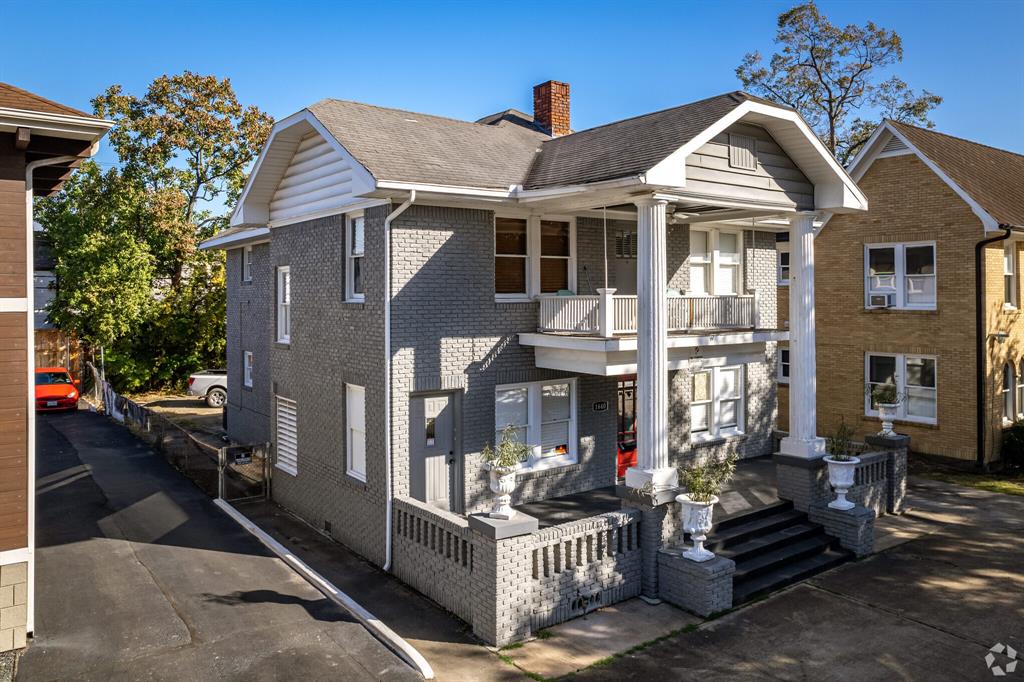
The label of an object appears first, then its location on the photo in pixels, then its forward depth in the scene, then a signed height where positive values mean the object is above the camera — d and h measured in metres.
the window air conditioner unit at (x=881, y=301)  20.03 +1.07
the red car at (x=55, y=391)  27.62 -1.76
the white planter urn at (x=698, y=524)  10.16 -2.53
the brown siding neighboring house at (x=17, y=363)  8.62 -0.22
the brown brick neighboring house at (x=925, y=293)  18.47 +1.24
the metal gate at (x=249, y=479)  15.55 -2.84
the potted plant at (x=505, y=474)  9.53 -1.77
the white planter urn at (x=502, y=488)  9.51 -1.95
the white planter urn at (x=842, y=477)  12.43 -2.31
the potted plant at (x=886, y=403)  15.38 -1.32
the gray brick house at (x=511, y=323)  10.48 +0.32
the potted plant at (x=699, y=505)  10.13 -2.25
